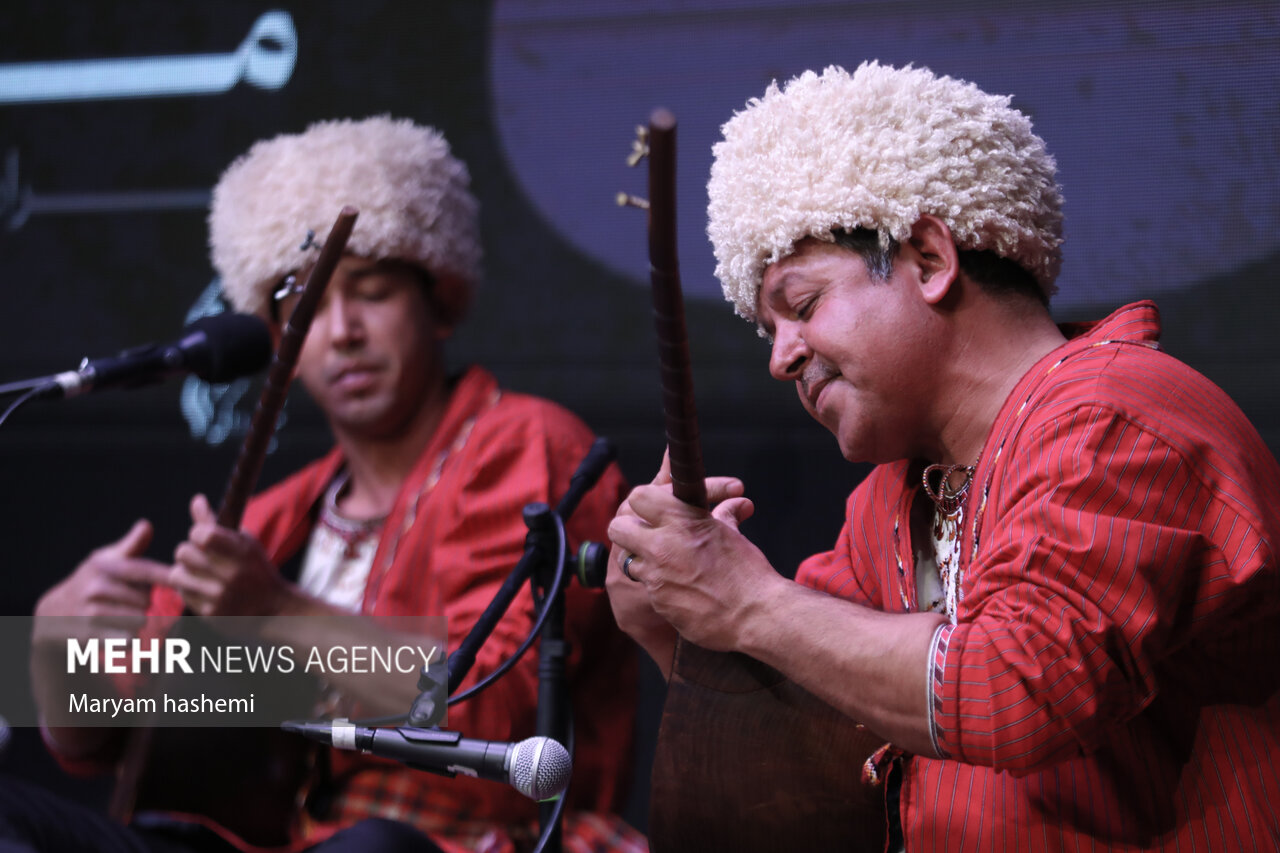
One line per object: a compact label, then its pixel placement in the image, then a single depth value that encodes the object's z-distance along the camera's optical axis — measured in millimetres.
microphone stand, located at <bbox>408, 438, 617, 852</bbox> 5010
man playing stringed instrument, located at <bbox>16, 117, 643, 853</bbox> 5323
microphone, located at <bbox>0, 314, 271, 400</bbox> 5067
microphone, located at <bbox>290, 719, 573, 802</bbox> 4837
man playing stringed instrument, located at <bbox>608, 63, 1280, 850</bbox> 4743
